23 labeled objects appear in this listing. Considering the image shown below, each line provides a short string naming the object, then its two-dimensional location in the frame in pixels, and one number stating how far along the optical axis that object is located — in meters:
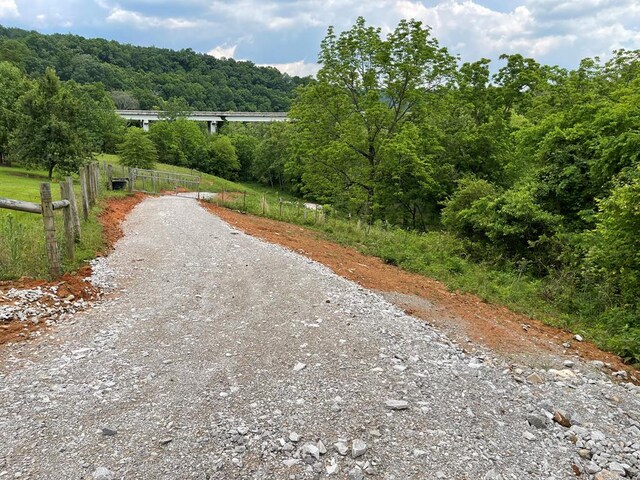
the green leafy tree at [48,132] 31.30
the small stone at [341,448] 3.73
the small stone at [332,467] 3.51
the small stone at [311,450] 3.69
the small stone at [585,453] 3.97
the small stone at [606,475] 3.68
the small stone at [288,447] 3.73
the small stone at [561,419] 4.47
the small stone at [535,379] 5.41
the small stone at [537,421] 4.39
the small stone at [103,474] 3.25
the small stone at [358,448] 3.71
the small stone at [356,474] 3.46
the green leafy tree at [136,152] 47.38
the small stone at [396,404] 4.44
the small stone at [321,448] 3.74
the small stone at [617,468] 3.78
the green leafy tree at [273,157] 68.88
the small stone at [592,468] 3.78
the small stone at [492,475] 3.56
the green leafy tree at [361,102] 22.33
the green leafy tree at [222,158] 74.19
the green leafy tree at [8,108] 34.50
